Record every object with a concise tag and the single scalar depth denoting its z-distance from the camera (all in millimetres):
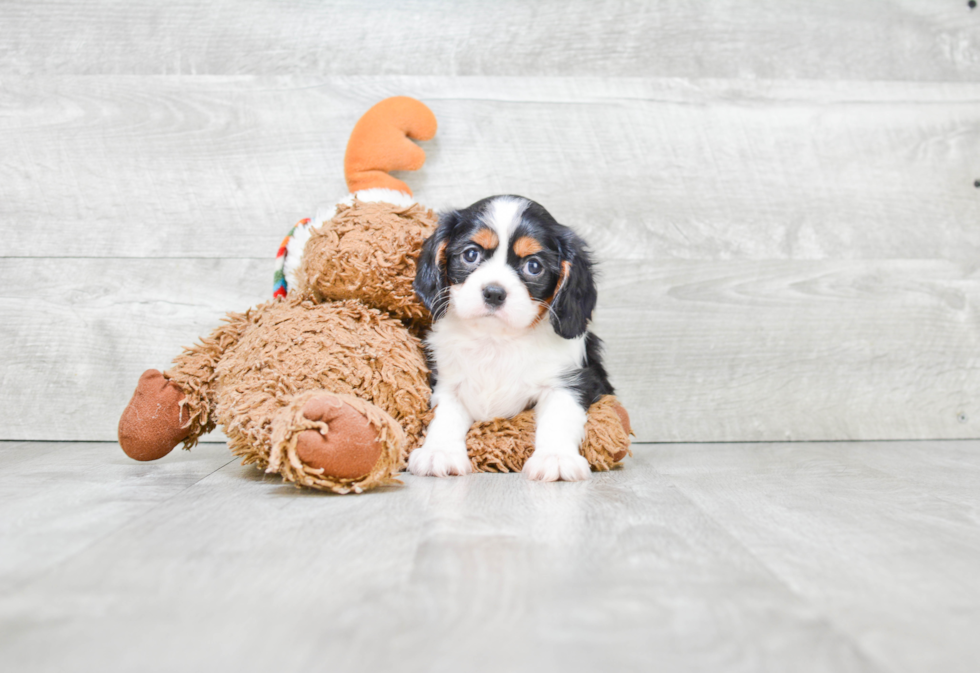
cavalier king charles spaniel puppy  701
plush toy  685
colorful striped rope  792
